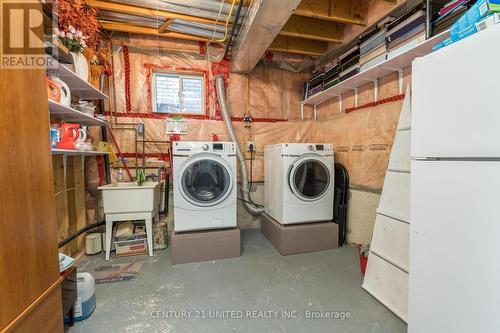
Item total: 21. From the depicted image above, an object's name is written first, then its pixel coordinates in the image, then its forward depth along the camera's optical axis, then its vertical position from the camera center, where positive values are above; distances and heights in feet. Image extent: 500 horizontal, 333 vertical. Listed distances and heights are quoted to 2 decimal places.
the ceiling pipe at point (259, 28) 5.85 +4.04
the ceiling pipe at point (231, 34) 6.57 +4.63
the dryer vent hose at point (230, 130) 10.03 +1.33
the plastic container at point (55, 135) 5.90 +0.75
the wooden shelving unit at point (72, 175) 6.57 -0.45
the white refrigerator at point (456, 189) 2.76 -0.47
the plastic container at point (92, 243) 8.23 -3.06
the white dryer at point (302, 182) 8.43 -0.93
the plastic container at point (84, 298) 4.92 -3.08
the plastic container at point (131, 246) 8.19 -3.20
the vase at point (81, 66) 6.61 +2.94
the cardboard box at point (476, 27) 2.94 +1.82
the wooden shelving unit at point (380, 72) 5.81 +2.91
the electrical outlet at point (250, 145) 10.82 +0.67
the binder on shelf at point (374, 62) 7.04 +3.20
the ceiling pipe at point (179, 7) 7.34 +5.17
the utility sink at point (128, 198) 7.72 -1.32
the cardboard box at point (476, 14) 3.06 +2.05
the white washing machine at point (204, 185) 7.65 -0.91
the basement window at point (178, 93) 10.23 +3.16
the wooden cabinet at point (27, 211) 2.91 -0.72
